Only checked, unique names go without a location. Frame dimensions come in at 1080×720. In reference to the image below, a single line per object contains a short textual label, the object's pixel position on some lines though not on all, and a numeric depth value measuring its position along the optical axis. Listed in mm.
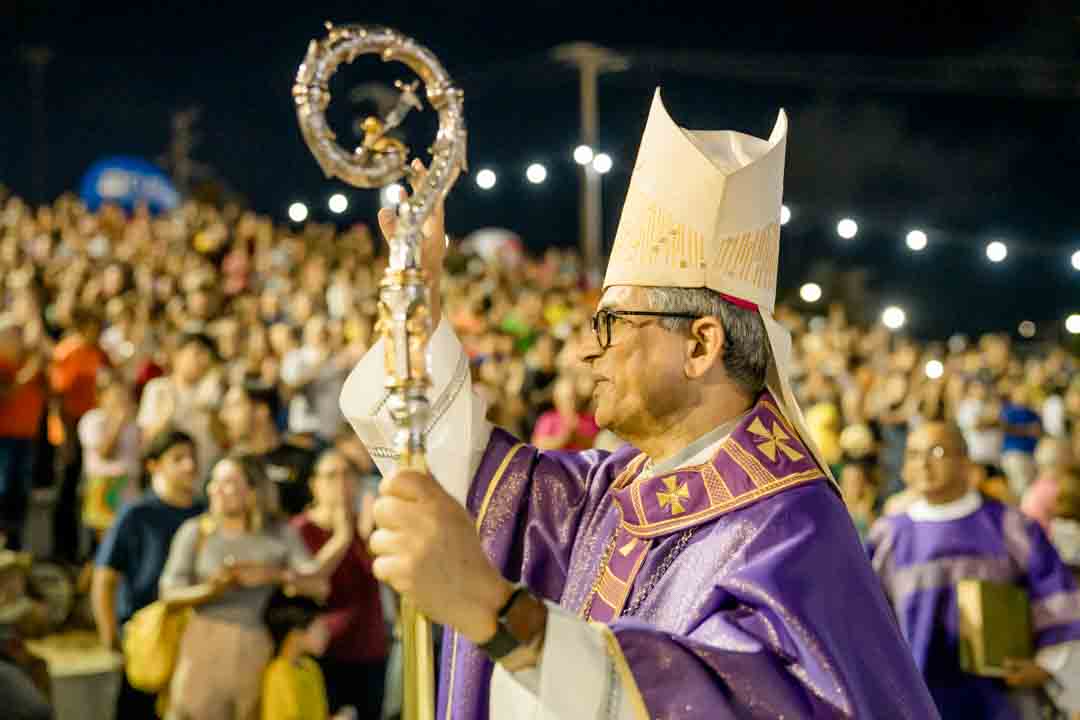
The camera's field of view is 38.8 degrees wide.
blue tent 24312
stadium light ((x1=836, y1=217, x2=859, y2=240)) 8687
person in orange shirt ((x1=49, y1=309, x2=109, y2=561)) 9672
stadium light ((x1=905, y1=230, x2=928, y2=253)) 9523
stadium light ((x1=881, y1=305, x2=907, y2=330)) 13141
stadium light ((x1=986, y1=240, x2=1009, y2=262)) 11391
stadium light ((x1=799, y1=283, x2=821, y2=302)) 16019
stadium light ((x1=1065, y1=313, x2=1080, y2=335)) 13302
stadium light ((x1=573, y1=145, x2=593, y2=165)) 8938
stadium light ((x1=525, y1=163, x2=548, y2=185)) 8969
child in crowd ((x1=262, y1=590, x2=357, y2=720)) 6430
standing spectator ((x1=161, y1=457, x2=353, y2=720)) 6359
